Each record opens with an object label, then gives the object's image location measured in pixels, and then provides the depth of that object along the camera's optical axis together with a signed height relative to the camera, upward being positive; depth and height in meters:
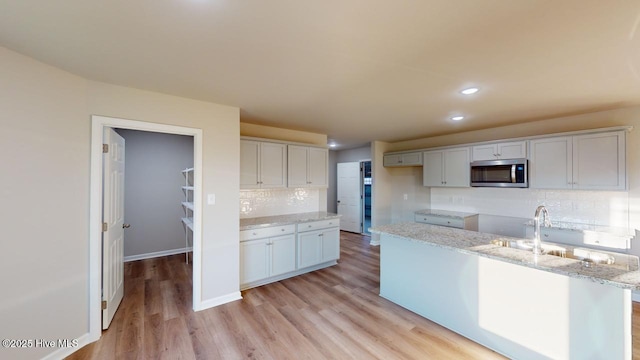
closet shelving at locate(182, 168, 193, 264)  4.73 -0.34
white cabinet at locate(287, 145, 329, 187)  4.15 +0.26
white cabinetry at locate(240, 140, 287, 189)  3.65 +0.25
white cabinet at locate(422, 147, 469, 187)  4.38 +0.26
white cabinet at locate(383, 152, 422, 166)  5.11 +0.47
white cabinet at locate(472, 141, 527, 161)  3.74 +0.48
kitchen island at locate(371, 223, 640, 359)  1.72 -0.96
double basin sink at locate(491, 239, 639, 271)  1.90 -0.62
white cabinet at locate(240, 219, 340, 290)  3.44 -1.05
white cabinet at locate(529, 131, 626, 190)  3.04 +0.26
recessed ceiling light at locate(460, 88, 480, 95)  2.53 +0.93
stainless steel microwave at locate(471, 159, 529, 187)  3.68 +0.14
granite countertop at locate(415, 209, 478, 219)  4.37 -0.59
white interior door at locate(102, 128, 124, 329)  2.46 -0.47
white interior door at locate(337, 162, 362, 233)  6.90 -0.42
